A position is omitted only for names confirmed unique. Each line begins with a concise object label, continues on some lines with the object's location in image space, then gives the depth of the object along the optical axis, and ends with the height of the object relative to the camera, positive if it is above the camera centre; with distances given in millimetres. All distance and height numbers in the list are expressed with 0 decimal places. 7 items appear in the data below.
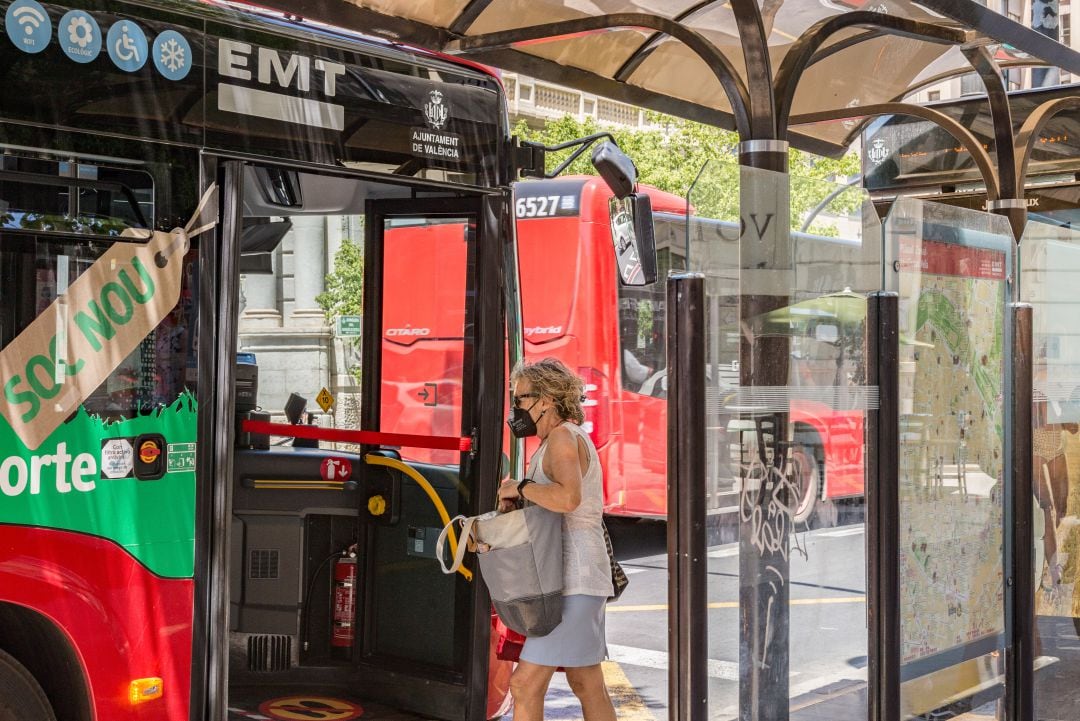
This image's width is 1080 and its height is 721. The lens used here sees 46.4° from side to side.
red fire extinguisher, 6152 -1048
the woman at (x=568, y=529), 4750 -527
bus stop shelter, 4508 +230
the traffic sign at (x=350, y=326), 6637 +350
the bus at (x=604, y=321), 11906 +685
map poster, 5285 -240
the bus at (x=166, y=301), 3863 +304
